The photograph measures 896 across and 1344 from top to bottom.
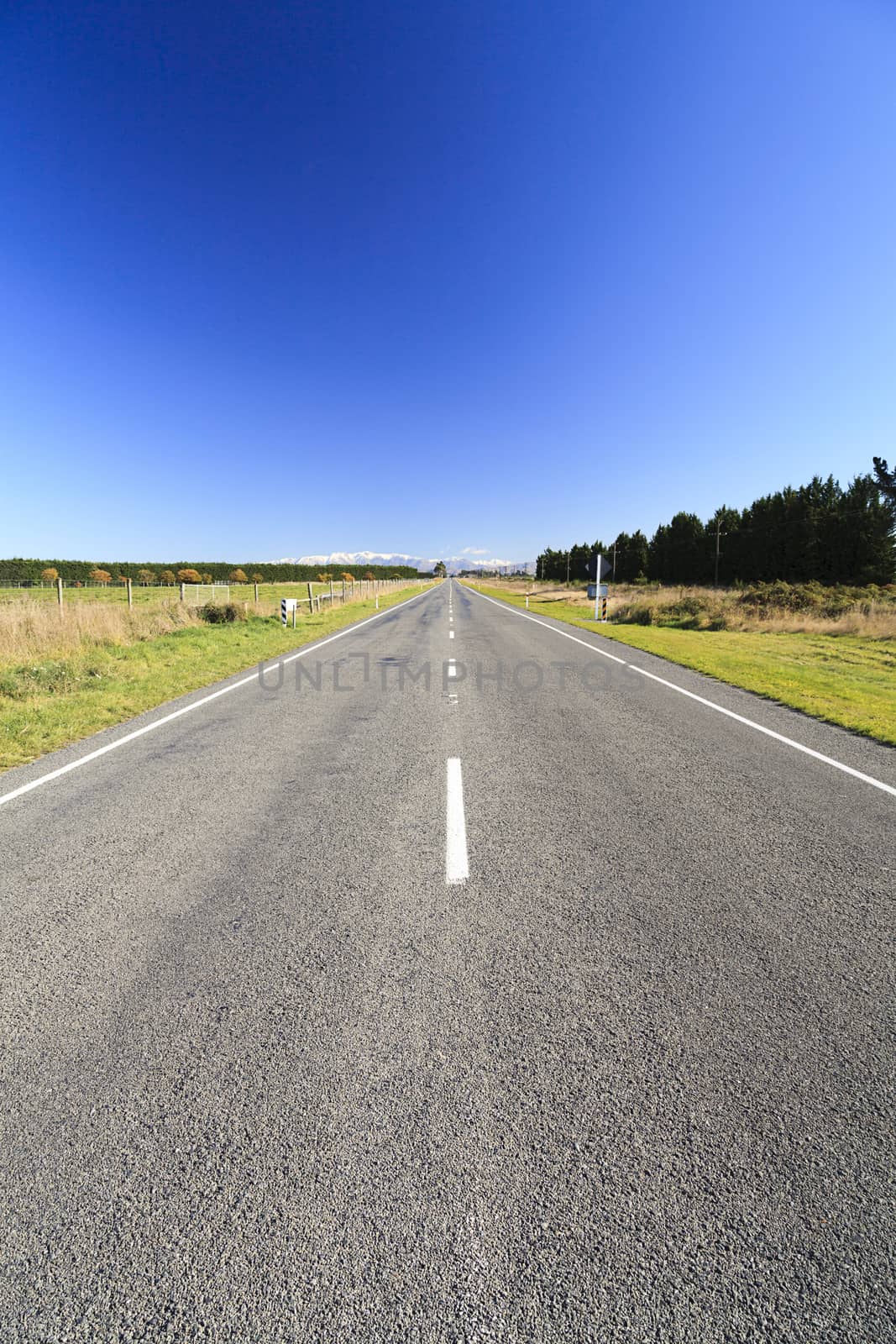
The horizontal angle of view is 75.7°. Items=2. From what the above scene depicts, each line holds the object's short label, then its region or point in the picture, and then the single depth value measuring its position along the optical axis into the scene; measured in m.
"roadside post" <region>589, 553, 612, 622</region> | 25.59
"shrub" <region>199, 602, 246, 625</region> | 21.42
